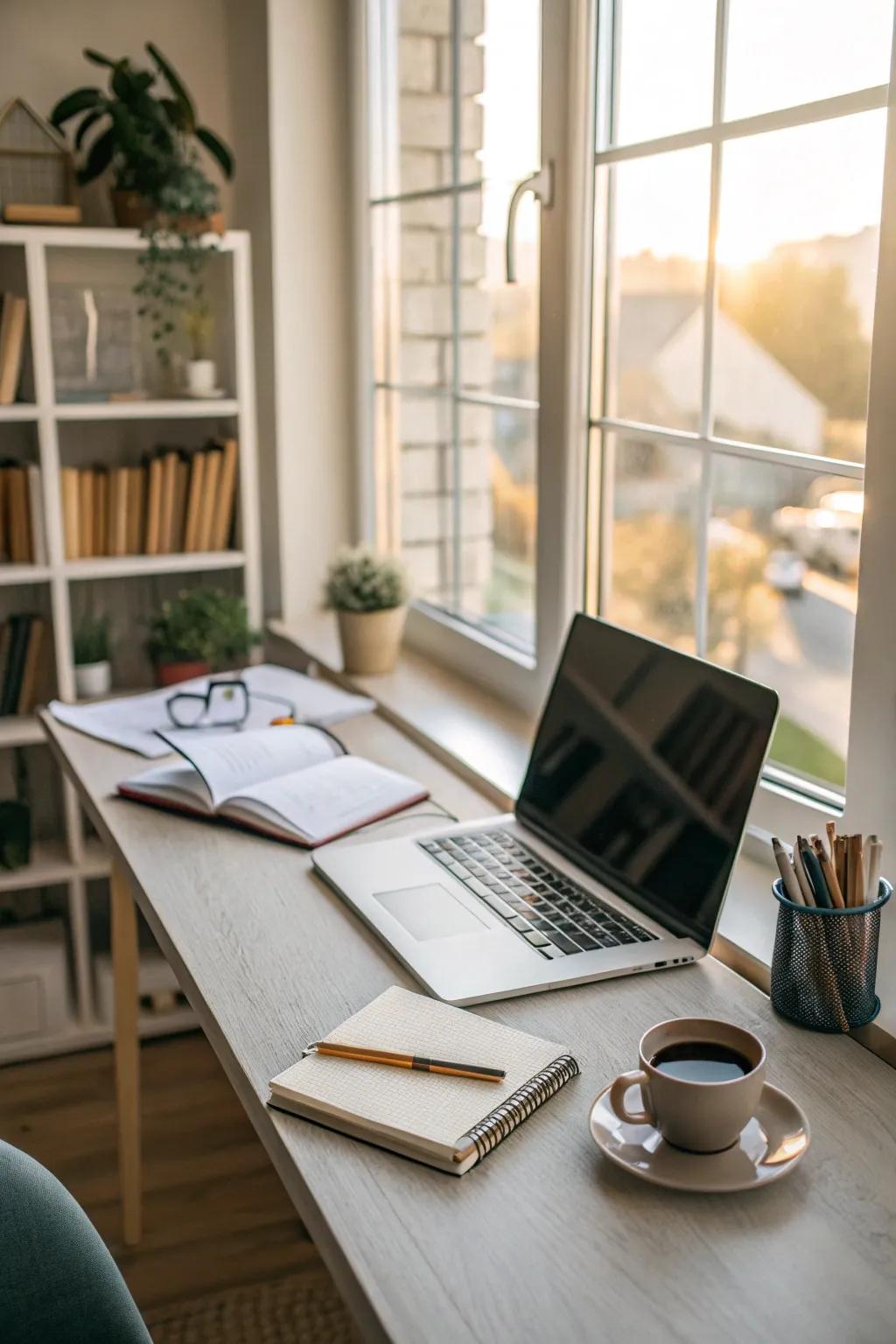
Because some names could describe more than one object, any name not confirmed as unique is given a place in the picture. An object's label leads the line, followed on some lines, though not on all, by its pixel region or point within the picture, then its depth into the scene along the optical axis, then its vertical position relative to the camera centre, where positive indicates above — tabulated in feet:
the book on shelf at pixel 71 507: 8.82 -1.03
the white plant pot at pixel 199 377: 9.12 -0.21
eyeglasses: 6.88 -1.82
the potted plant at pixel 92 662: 9.13 -2.09
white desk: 2.82 -1.95
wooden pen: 3.55 -1.86
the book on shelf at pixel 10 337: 8.43 +0.05
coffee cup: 3.25 -1.76
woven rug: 6.39 -4.56
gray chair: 3.35 -2.27
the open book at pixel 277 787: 5.58 -1.86
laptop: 4.30 -1.78
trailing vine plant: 8.39 +1.13
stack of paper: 6.85 -1.89
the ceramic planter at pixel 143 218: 8.54 +0.79
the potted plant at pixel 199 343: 9.11 +0.02
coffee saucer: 3.21 -1.92
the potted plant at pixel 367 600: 7.85 -1.44
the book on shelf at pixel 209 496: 9.10 -0.99
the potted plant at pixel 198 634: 8.95 -1.87
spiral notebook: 3.32 -1.87
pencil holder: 3.80 -1.70
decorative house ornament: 8.50 +1.09
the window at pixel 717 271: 4.94 +0.33
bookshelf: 8.43 -0.66
